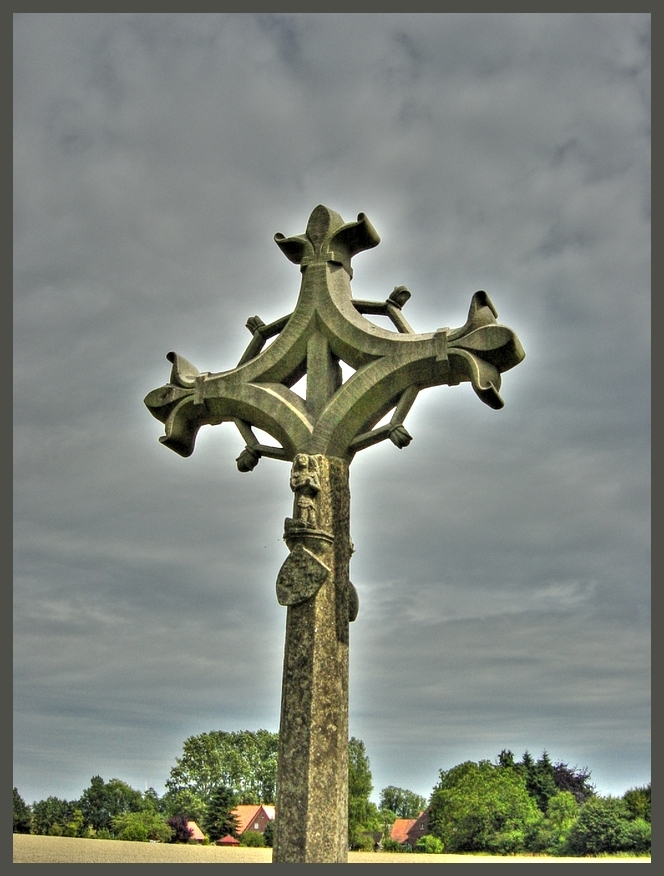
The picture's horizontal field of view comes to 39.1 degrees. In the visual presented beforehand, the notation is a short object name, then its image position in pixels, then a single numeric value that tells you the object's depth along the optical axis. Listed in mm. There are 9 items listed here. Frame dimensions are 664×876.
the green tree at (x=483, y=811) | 40344
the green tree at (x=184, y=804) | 43750
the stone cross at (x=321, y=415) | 8070
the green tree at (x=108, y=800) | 44062
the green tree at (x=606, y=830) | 34594
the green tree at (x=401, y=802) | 72438
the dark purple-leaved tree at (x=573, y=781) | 47531
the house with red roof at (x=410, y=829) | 51156
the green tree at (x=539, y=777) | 47781
